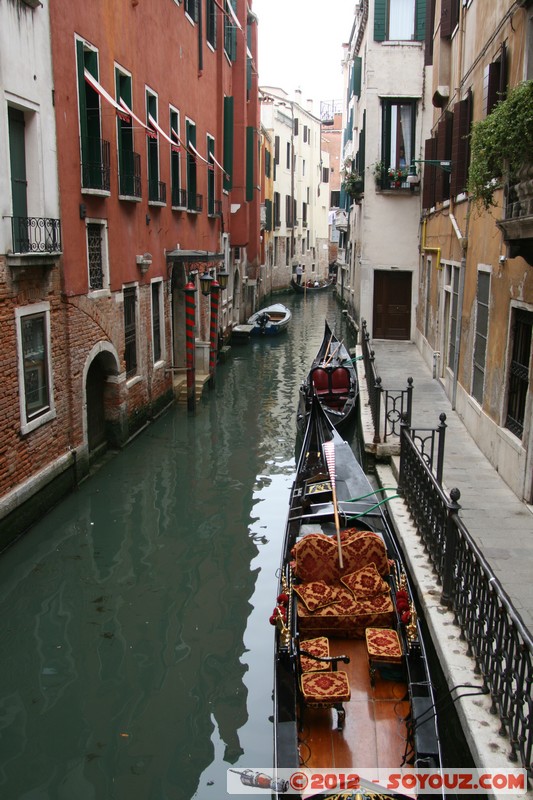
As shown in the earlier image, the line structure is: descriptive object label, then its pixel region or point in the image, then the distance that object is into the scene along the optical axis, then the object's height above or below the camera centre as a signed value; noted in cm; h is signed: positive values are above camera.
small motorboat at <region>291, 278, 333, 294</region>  3928 -113
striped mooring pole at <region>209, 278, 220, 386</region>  1525 -135
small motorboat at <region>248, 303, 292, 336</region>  2258 -173
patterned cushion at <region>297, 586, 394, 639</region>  464 -222
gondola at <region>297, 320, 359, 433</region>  1077 -200
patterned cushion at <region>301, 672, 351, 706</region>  390 -225
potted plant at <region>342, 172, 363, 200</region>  1768 +199
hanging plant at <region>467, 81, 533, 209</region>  548 +100
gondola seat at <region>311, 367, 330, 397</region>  1226 -188
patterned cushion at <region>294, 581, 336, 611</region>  479 -217
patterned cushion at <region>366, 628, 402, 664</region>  424 -222
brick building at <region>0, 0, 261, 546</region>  705 +56
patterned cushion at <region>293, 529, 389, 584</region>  517 -204
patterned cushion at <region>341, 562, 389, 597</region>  490 -212
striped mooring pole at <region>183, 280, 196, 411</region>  1275 -121
